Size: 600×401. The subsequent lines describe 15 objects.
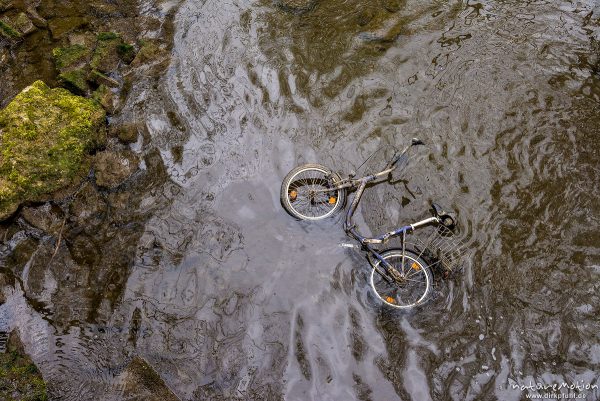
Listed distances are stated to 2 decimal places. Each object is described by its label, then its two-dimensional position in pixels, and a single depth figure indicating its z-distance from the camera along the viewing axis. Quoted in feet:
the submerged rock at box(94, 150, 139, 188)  31.40
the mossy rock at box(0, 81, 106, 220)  29.53
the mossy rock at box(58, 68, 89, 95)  35.19
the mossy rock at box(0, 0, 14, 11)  41.41
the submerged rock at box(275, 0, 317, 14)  41.63
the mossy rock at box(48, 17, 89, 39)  40.06
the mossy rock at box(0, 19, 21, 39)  39.19
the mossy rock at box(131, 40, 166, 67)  38.32
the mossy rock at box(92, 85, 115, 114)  34.96
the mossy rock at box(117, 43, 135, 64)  38.25
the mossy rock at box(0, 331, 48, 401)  23.06
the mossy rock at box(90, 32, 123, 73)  37.42
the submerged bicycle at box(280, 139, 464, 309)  27.25
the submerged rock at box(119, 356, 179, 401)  24.52
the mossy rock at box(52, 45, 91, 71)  37.06
